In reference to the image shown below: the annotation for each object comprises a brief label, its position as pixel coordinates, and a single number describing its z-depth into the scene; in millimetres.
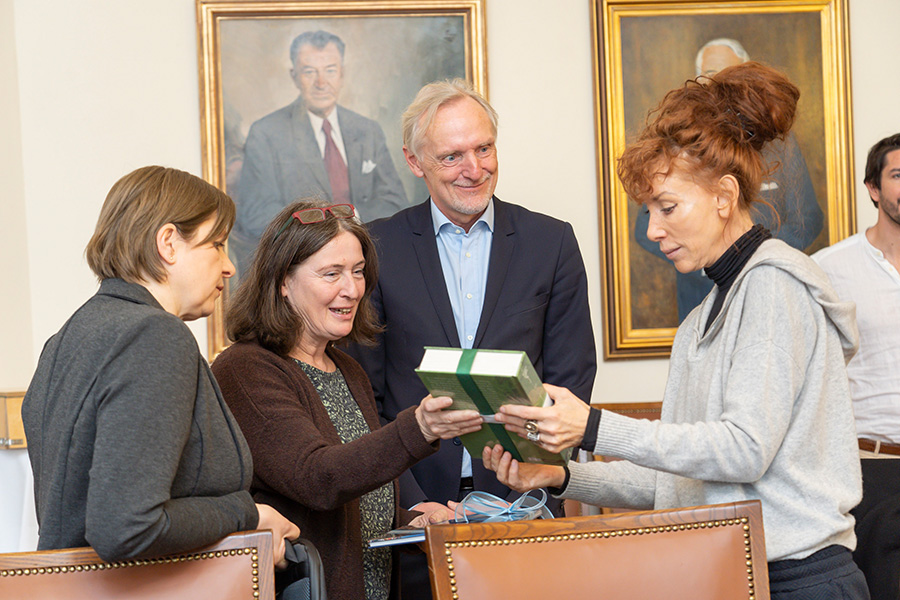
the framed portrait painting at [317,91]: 3994
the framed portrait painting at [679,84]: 4109
